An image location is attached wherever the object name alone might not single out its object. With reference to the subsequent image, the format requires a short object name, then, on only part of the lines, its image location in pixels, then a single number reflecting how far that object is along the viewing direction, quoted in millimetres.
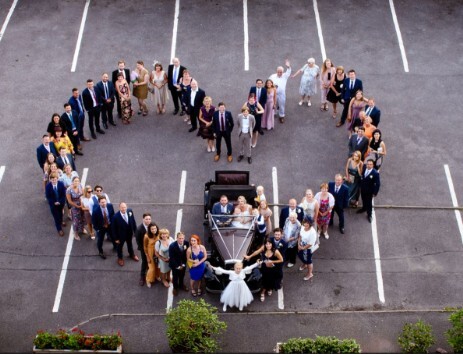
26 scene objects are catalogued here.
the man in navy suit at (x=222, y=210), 14930
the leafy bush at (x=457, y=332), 13023
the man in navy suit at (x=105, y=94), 18219
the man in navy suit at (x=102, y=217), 14602
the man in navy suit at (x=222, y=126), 17141
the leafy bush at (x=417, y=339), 13078
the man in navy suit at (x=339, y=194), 15281
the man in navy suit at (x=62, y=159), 15891
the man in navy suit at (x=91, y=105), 18058
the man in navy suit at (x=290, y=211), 14734
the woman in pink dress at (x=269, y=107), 18125
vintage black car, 14336
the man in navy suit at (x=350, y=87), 18250
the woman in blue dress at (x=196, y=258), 13742
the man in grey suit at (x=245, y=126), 17203
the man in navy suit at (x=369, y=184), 15695
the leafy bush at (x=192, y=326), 12867
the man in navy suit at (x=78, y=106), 17641
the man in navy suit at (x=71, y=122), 17266
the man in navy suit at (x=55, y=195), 15172
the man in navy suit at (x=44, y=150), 16219
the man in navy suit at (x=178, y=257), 13797
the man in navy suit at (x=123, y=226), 14445
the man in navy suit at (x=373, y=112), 17255
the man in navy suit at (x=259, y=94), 17945
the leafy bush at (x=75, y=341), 13078
